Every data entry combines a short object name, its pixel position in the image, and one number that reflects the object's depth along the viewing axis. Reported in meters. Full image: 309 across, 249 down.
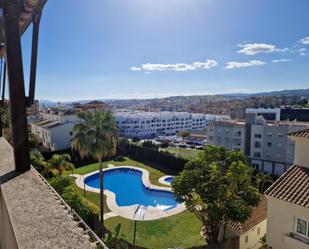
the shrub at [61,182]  14.99
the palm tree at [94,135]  17.66
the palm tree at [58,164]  19.69
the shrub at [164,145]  45.00
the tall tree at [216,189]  12.80
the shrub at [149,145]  38.67
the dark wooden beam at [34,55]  2.91
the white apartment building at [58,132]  38.03
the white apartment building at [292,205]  8.05
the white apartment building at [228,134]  40.88
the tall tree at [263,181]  21.00
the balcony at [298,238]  7.88
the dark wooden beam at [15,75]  2.57
